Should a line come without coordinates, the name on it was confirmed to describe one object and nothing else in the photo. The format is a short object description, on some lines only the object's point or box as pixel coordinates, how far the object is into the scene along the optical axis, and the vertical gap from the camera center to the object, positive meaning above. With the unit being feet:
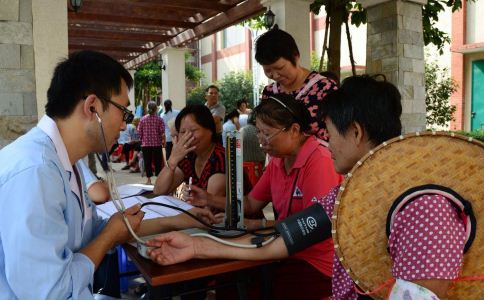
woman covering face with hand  9.04 -0.60
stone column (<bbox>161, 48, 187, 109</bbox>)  32.48 +3.92
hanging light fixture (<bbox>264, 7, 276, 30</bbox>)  18.04 +4.48
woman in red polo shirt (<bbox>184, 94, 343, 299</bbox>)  6.06 -0.79
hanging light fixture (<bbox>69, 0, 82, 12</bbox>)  16.52 +4.72
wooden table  4.55 -1.55
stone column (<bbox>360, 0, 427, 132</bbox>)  16.83 +3.05
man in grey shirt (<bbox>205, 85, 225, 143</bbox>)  21.68 +1.30
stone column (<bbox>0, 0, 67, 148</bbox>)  12.17 +1.82
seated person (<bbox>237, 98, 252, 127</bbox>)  31.15 +1.45
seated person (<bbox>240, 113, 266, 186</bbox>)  15.84 -0.74
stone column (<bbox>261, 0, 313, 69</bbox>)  18.07 +4.50
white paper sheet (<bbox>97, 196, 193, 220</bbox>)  7.27 -1.42
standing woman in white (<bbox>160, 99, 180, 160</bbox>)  27.32 +0.88
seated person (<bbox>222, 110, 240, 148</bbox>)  23.85 +0.44
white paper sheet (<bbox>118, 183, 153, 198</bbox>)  9.51 -1.43
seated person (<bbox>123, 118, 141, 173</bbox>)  34.30 -1.60
